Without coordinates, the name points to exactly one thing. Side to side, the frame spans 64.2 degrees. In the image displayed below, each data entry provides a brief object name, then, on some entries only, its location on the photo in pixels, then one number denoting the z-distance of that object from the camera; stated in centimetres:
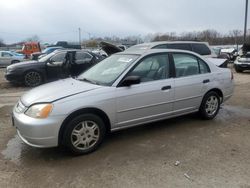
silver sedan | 279
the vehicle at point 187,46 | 671
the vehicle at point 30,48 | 2363
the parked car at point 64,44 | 2710
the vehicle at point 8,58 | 1613
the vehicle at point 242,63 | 1162
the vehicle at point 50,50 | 1793
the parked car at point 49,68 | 783
